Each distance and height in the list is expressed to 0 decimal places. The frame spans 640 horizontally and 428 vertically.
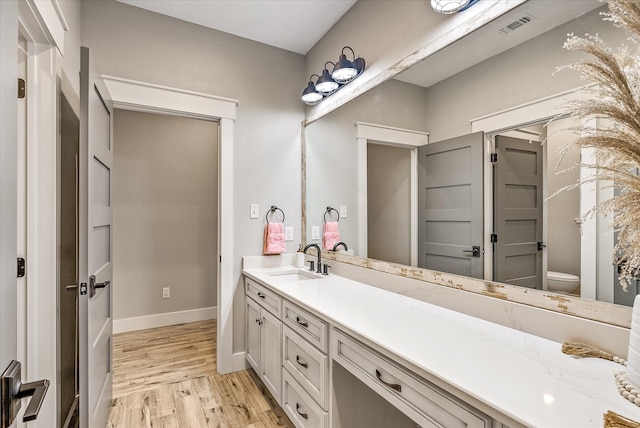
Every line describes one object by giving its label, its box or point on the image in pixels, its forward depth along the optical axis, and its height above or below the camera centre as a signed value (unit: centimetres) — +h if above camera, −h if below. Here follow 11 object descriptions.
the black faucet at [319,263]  249 -39
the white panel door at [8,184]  63 +6
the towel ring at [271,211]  279 +1
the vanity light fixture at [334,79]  221 +97
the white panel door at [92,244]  142 -15
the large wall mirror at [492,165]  112 +23
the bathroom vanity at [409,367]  79 -46
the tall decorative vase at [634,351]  79 -34
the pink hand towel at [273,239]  274 -23
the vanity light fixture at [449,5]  147 +96
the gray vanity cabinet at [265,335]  198 -84
